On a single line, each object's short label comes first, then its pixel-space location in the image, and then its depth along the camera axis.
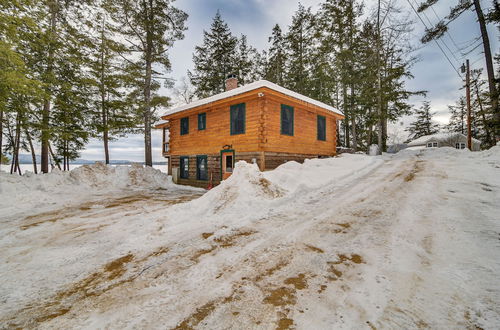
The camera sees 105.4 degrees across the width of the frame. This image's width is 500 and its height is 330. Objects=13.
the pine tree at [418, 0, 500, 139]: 11.75
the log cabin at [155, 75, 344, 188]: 9.93
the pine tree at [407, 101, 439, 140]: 40.66
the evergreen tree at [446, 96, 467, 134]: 36.34
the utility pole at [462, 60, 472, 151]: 14.91
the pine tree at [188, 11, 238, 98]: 24.28
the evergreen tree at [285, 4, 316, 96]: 22.53
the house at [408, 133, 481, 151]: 30.72
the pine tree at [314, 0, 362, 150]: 19.81
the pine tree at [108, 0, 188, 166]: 15.57
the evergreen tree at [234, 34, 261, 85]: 26.28
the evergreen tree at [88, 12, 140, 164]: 15.39
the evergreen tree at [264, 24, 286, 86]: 24.25
